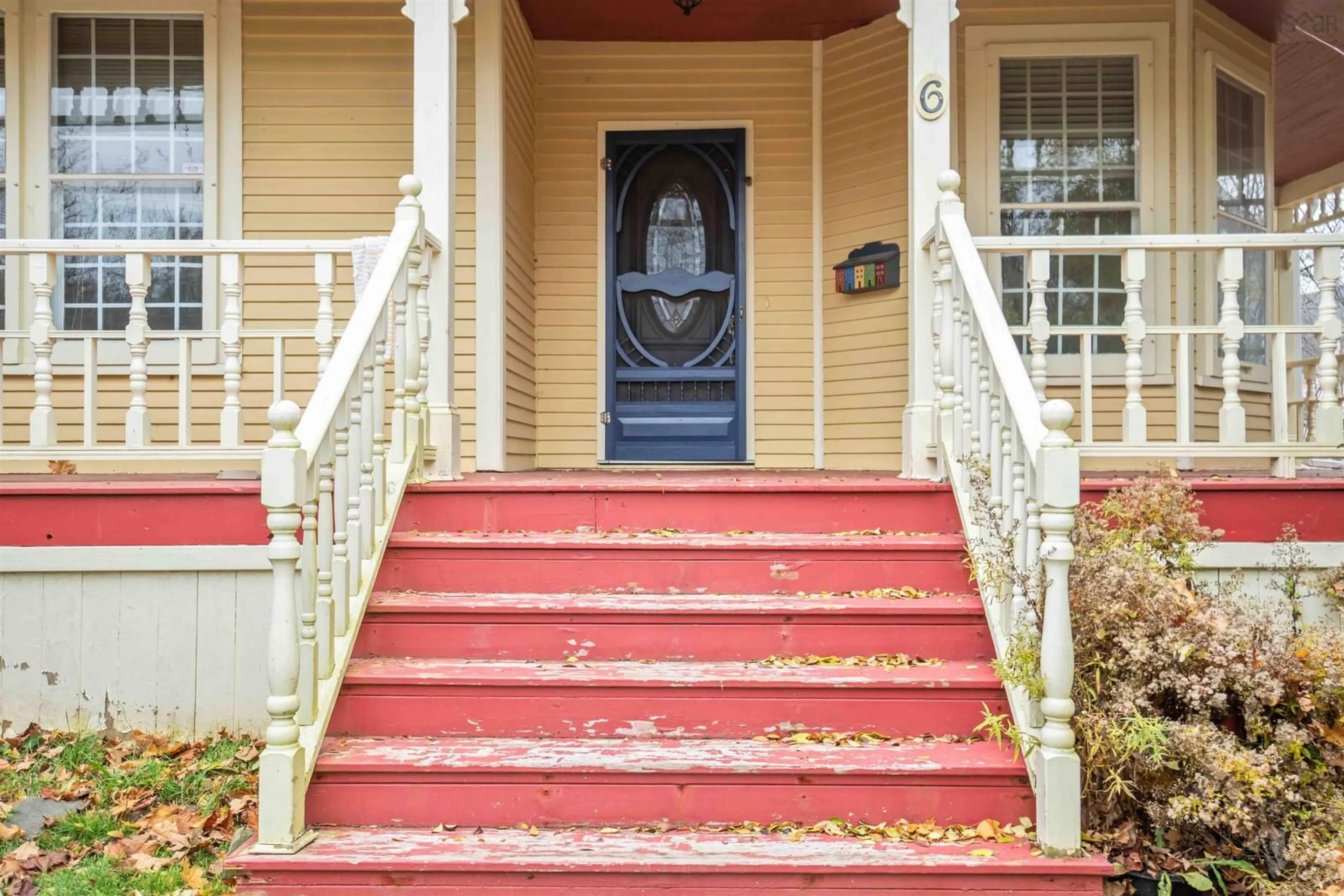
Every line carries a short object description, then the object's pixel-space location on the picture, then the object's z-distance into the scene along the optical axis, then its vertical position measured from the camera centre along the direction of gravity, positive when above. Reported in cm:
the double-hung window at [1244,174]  552 +171
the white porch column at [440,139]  388 +133
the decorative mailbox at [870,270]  522 +108
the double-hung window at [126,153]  508 +164
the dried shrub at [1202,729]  234 -67
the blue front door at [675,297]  571 +100
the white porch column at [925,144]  381 +130
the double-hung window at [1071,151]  528 +172
